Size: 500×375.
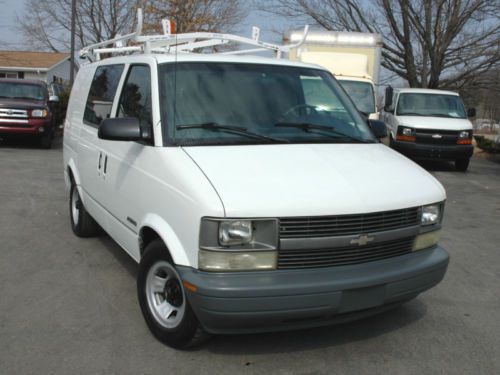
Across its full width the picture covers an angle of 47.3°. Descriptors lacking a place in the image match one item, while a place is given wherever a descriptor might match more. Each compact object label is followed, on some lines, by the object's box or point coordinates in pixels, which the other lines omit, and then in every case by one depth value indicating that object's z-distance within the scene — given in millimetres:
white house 44406
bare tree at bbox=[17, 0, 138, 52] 32562
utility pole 23620
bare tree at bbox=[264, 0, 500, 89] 23719
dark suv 14266
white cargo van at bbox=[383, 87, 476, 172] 13281
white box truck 12891
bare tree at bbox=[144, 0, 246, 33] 28922
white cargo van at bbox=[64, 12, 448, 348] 3174
